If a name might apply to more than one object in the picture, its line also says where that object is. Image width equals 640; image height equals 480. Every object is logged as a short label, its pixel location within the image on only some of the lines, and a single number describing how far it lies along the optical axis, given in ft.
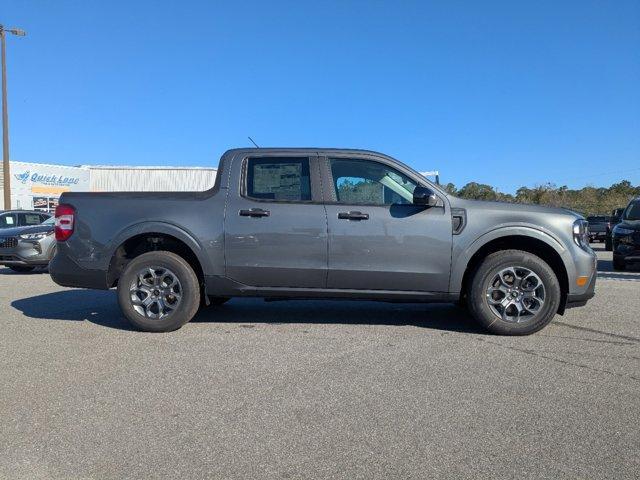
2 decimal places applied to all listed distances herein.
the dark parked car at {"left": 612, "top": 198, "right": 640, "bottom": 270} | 35.96
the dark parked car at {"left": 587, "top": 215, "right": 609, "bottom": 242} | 87.35
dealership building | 102.89
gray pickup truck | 16.37
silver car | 34.78
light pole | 74.02
